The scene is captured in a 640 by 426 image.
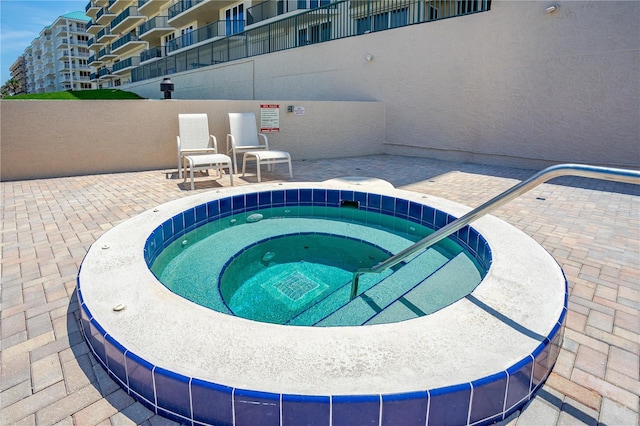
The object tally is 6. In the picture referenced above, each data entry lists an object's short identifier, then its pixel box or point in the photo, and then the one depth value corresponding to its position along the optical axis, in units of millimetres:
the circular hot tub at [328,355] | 1440
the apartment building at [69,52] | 58500
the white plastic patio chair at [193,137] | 6488
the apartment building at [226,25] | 11078
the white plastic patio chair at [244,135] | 6938
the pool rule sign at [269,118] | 8203
